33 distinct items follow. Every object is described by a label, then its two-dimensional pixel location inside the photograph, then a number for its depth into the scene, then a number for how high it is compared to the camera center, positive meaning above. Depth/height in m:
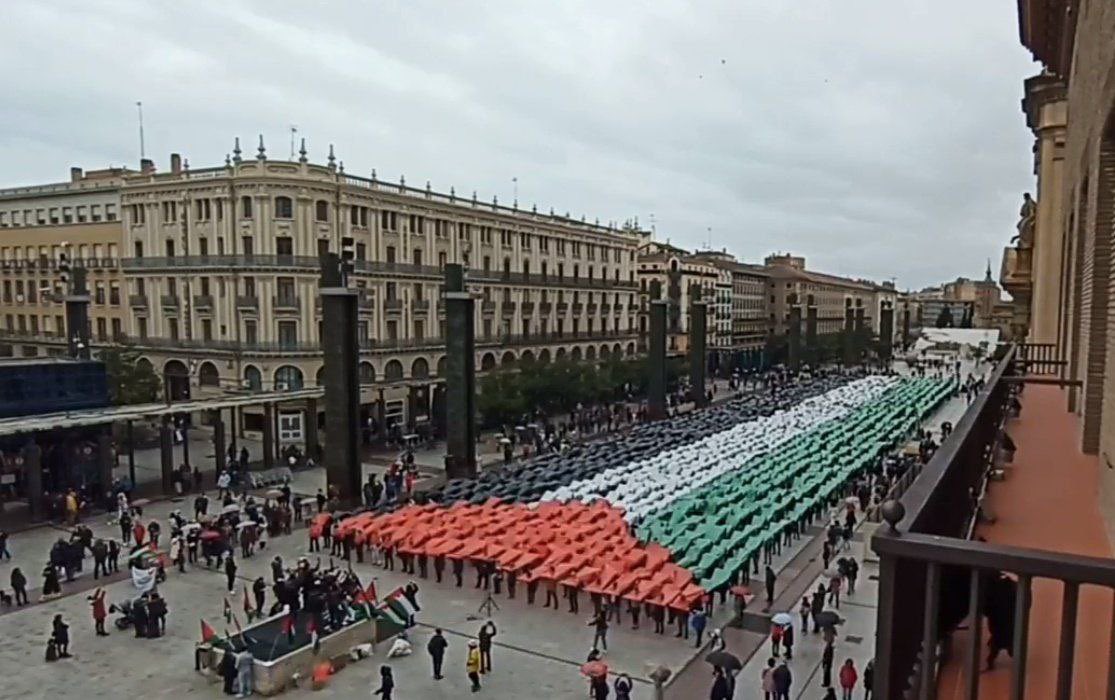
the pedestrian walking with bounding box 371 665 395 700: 15.65 -7.17
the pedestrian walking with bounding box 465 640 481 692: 16.72 -7.36
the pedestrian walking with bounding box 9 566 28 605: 21.08 -7.12
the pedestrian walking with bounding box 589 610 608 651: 18.66 -7.29
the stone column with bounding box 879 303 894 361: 108.19 -4.05
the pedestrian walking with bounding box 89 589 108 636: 19.30 -7.16
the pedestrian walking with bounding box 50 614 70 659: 17.97 -7.19
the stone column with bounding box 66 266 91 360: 35.84 -0.34
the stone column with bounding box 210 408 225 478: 34.72 -5.68
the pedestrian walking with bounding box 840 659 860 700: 15.62 -7.07
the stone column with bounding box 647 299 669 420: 53.38 -4.81
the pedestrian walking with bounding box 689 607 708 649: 18.97 -7.30
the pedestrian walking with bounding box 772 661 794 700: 15.28 -6.97
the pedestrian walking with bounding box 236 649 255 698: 16.42 -7.31
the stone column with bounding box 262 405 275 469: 38.38 -6.21
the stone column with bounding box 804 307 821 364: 95.00 -3.78
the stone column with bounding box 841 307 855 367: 95.38 -4.30
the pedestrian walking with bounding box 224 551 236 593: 22.11 -7.13
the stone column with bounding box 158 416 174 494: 32.88 -5.90
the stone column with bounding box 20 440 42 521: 28.20 -5.92
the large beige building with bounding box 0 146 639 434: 44.34 +2.08
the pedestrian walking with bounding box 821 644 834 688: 16.70 -7.38
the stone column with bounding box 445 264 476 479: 35.88 -2.90
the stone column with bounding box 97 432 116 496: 31.23 -5.97
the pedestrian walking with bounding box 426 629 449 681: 17.03 -7.12
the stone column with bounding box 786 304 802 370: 86.25 -3.49
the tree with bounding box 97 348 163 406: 42.85 -3.99
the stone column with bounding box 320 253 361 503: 31.09 -2.92
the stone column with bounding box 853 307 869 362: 104.62 -4.22
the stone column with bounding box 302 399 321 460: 41.19 -6.28
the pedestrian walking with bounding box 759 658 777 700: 15.36 -7.09
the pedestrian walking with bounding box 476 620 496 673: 17.43 -7.26
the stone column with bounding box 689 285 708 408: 59.62 -3.46
